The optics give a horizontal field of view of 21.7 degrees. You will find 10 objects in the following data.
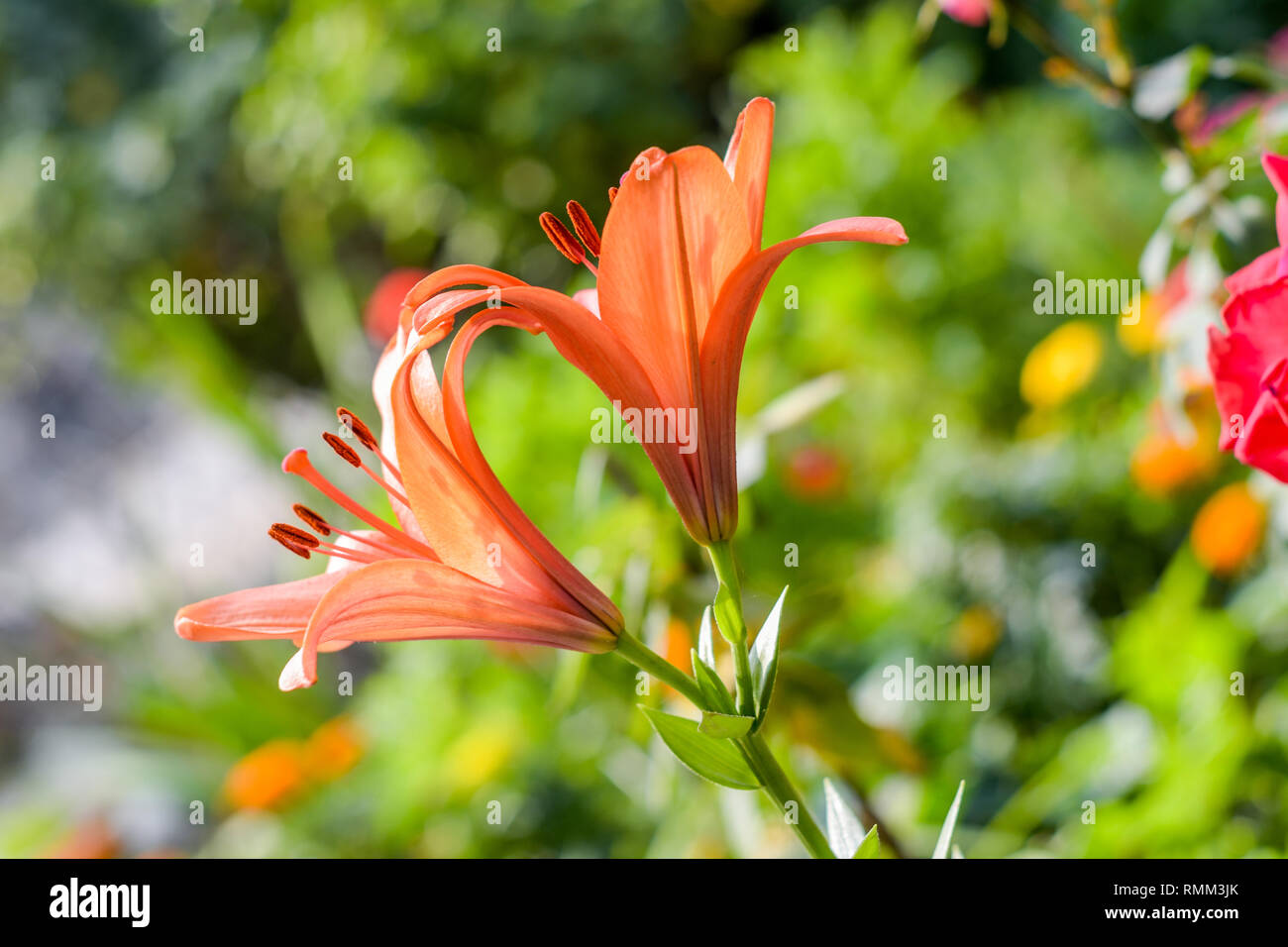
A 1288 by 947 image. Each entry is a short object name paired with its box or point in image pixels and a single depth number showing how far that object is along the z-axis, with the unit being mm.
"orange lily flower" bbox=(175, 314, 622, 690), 754
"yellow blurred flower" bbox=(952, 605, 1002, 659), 1633
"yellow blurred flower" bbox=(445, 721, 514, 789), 1765
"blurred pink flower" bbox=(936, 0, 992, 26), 934
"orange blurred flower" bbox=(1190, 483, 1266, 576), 1403
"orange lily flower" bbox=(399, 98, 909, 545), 748
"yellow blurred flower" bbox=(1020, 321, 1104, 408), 1831
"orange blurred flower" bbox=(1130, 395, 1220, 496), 1522
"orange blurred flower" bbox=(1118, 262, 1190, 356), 1294
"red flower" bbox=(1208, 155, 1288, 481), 761
